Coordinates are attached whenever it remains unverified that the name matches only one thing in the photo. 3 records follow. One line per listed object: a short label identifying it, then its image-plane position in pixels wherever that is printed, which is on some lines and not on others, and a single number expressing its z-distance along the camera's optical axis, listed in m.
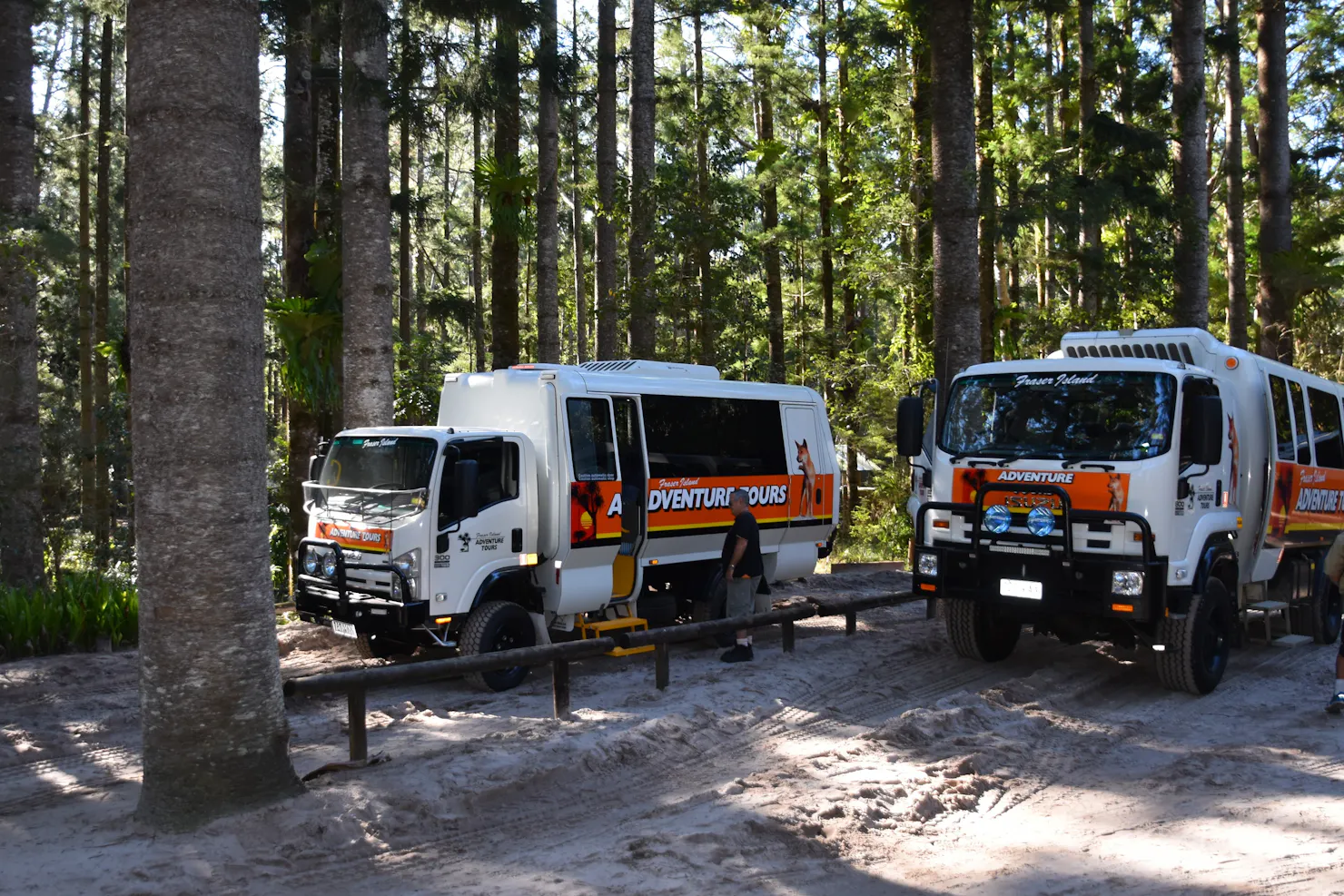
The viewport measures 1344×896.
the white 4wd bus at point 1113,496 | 9.05
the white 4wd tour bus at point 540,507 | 9.53
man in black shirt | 10.88
